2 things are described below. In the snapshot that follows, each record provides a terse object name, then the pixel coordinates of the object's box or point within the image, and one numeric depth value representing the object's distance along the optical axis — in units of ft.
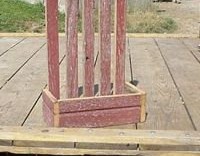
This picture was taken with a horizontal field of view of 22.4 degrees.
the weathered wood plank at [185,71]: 9.54
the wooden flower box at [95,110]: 8.21
